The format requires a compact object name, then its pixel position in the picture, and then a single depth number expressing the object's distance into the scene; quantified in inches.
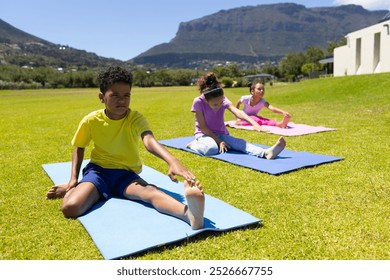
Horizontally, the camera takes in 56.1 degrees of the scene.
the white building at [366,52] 1146.7
